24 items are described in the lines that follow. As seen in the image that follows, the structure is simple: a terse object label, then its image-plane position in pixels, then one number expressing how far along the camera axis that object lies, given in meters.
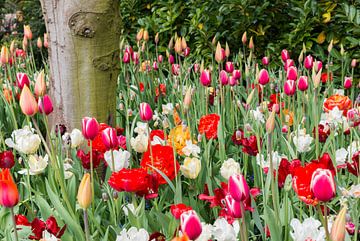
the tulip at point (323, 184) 0.96
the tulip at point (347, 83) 2.64
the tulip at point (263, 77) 2.23
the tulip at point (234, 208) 1.09
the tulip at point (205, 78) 2.16
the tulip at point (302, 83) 2.02
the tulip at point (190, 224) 0.97
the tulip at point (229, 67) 2.73
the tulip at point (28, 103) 1.40
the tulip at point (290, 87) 2.00
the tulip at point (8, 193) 1.09
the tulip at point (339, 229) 0.89
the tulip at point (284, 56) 2.88
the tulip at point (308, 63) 2.70
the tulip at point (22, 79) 2.03
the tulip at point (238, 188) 1.02
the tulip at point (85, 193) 1.10
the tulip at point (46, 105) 1.61
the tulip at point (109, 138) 1.51
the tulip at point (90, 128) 1.42
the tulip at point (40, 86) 1.54
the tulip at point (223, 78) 2.28
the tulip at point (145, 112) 1.56
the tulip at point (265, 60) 3.25
